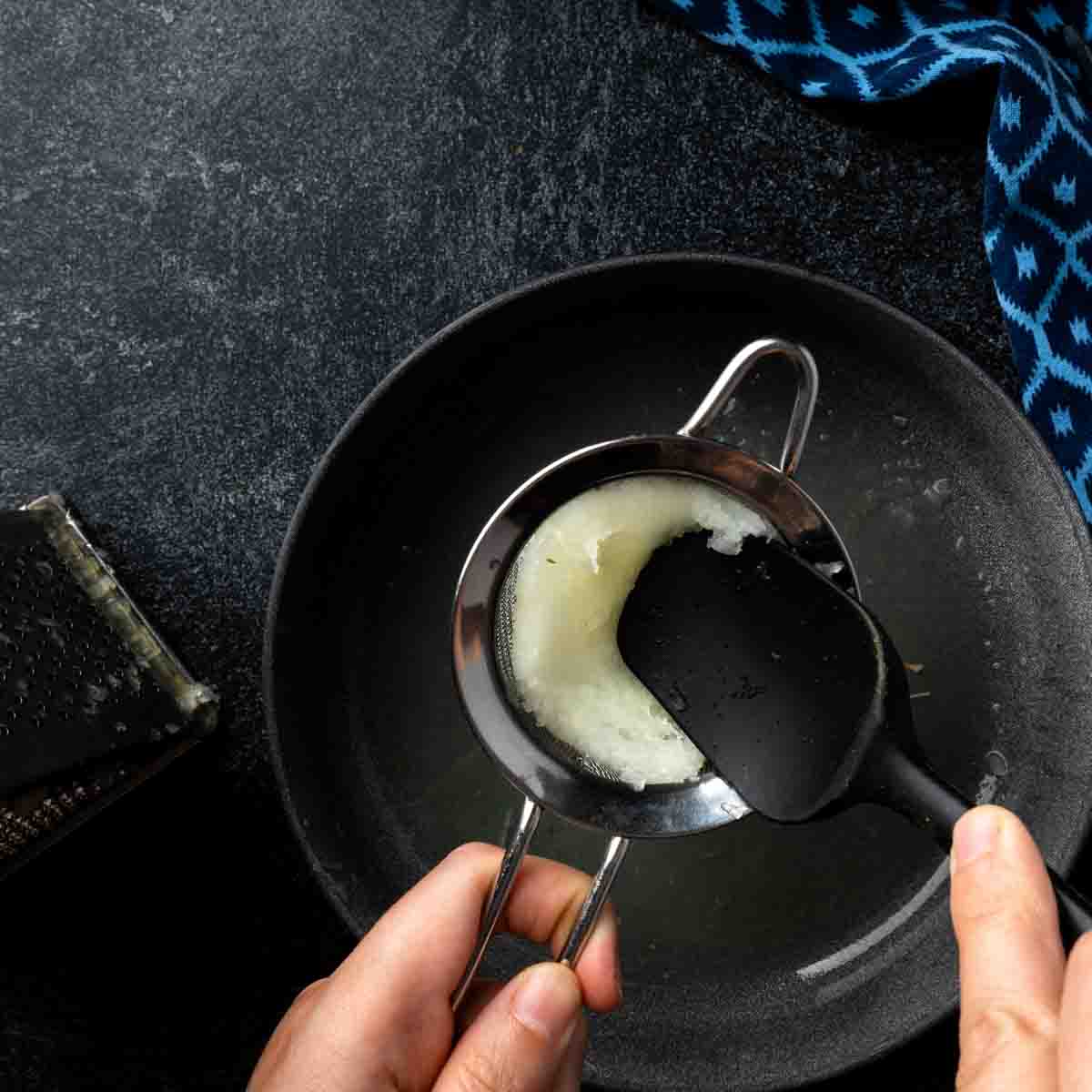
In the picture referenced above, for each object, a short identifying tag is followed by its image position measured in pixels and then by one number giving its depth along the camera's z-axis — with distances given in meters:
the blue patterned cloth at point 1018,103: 0.82
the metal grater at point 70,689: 0.71
